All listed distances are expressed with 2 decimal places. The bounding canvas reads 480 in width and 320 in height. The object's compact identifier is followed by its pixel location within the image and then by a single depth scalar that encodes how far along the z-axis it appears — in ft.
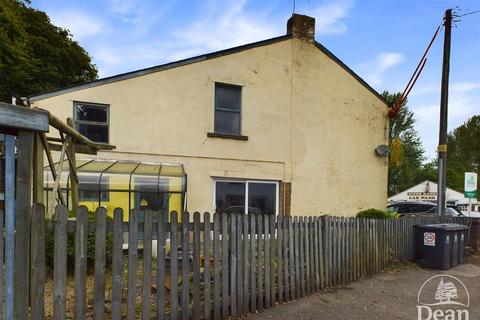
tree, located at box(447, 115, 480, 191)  185.06
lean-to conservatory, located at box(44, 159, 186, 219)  31.65
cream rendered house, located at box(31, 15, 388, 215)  35.17
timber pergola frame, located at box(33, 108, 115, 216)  13.75
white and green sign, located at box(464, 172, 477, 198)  40.90
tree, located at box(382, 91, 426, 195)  188.44
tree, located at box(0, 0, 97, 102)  69.62
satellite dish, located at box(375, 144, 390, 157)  45.19
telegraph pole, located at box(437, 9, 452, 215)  38.70
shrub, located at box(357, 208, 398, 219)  39.04
